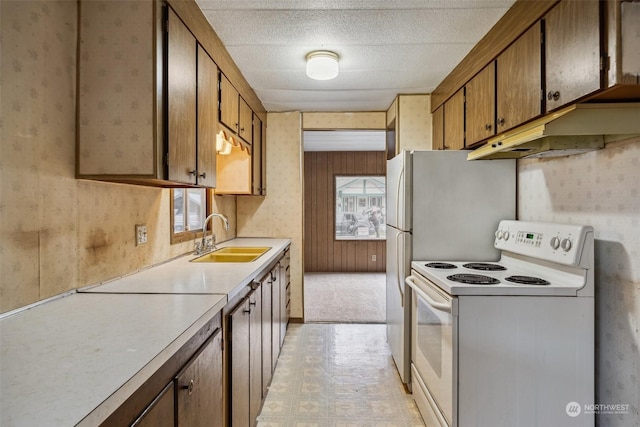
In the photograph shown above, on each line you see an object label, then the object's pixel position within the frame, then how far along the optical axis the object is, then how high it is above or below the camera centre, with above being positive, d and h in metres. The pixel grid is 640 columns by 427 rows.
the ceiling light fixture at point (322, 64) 2.39 +1.02
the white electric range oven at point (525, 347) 1.58 -0.64
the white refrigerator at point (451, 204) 2.33 +0.04
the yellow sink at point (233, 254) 2.62 -0.37
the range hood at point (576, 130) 1.39 +0.35
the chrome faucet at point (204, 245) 2.59 -0.28
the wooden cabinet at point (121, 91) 1.41 +0.49
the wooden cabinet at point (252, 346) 1.53 -0.77
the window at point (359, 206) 6.71 +0.07
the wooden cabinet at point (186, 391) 0.80 -0.51
